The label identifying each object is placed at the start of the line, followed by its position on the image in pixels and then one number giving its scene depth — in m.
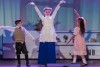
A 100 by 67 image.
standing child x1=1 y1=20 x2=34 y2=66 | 7.74
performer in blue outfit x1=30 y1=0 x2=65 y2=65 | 7.98
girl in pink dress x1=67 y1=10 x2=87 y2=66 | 8.18
